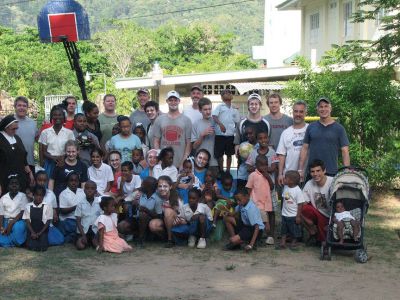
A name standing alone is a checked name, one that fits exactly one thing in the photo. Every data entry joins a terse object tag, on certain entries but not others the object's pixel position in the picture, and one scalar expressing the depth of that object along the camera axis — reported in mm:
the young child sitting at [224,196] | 9438
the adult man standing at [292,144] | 9539
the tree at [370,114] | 12578
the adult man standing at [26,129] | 9867
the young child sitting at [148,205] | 9344
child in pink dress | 8906
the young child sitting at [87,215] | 9133
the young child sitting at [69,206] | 9422
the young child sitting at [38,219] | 9039
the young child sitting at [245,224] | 9023
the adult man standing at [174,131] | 10102
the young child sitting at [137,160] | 10031
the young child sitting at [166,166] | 9656
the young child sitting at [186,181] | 9562
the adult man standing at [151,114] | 10477
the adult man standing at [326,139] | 9203
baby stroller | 8523
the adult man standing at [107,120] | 10578
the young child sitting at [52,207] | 9250
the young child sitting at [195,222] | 9195
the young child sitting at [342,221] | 8531
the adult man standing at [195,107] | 10625
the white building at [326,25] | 22328
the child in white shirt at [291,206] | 9117
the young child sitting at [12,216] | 9164
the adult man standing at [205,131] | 10258
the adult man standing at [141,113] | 10914
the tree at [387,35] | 12148
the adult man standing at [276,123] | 10039
